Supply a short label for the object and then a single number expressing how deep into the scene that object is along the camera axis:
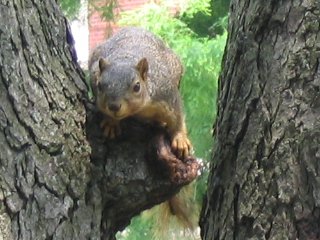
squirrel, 2.51
